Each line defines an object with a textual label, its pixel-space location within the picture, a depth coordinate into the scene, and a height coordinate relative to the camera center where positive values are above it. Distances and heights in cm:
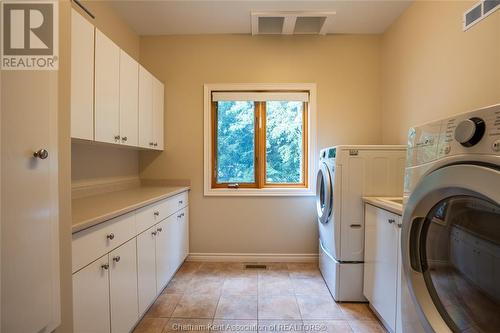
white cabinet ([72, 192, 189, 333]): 112 -59
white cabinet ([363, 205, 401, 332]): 151 -66
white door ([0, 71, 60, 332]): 67 -11
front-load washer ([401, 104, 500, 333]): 61 -20
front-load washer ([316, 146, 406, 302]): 197 -23
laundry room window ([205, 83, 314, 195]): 286 +22
